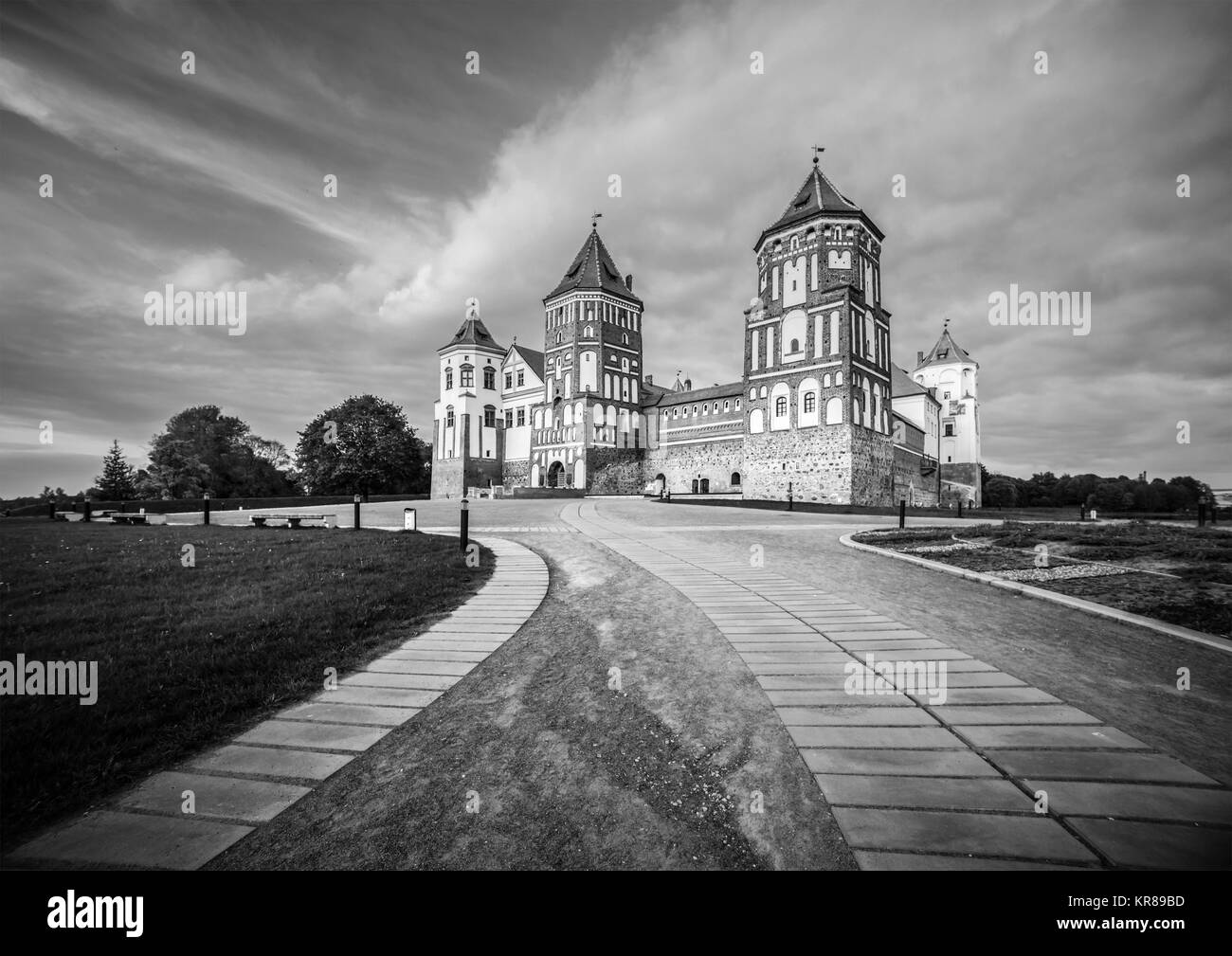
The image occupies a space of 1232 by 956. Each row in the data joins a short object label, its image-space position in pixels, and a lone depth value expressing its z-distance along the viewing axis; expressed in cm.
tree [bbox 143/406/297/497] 4159
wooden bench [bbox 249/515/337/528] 1570
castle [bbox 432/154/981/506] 3569
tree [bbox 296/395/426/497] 5000
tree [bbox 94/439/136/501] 4259
